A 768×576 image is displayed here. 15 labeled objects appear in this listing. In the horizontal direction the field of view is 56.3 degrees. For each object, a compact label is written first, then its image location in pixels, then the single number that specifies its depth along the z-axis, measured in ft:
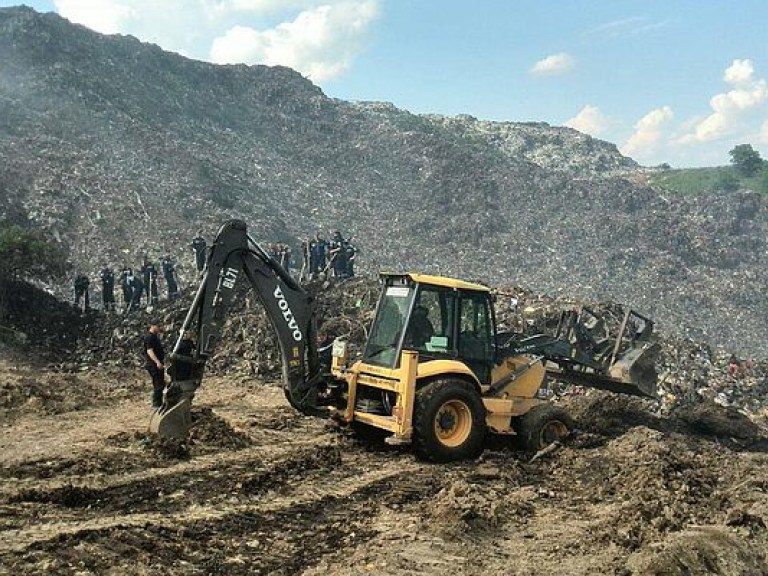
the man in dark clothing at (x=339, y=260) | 59.00
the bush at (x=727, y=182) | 161.07
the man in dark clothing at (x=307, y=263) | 61.11
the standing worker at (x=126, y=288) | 56.54
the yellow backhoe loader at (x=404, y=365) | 24.27
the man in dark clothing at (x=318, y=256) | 61.57
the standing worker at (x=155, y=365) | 31.96
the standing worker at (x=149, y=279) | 57.72
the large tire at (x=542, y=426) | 27.22
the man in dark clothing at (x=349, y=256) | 59.82
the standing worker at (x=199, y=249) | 61.05
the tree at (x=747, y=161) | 171.94
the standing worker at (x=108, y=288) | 56.44
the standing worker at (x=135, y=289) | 56.24
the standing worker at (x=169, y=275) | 58.18
